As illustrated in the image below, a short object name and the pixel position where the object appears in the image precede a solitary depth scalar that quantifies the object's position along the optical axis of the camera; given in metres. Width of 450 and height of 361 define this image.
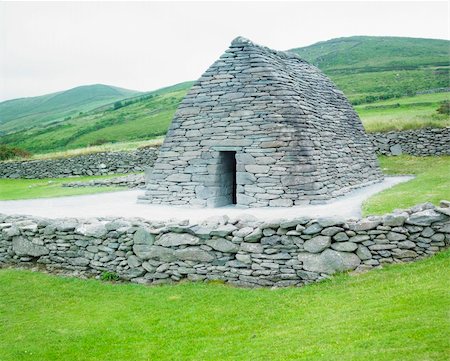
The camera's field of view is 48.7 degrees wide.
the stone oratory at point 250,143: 15.49
